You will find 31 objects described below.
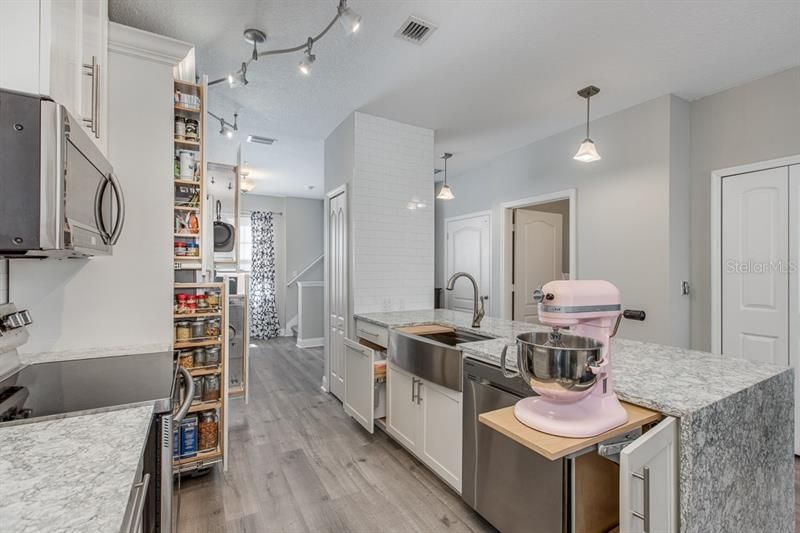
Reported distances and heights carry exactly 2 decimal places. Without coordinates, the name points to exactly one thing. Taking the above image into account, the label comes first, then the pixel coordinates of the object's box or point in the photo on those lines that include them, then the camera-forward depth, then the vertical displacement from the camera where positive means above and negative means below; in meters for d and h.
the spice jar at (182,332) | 2.14 -0.37
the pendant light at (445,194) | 4.14 +0.80
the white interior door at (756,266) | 2.63 +0.00
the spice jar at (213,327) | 2.24 -0.36
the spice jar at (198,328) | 2.19 -0.36
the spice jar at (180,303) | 2.14 -0.21
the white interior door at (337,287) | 3.57 -0.20
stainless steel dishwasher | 1.46 -0.89
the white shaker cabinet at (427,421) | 2.07 -0.95
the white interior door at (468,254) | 4.88 +0.17
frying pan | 3.04 +0.26
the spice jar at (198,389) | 2.21 -0.72
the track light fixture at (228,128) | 3.32 +1.24
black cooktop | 1.09 -0.40
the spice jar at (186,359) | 2.17 -0.53
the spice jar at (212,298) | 2.23 -0.19
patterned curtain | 6.86 -0.26
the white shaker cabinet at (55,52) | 0.90 +0.59
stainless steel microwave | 0.89 +0.23
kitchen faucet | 2.63 -0.33
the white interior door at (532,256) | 4.62 +0.13
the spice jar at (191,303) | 2.16 -0.21
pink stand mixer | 1.05 -0.27
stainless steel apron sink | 2.06 -0.53
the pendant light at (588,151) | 2.79 +0.86
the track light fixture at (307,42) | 1.71 +1.19
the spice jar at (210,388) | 2.25 -0.73
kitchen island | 1.16 -0.56
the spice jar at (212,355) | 2.24 -0.53
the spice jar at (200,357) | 2.21 -0.53
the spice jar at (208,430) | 2.26 -0.98
